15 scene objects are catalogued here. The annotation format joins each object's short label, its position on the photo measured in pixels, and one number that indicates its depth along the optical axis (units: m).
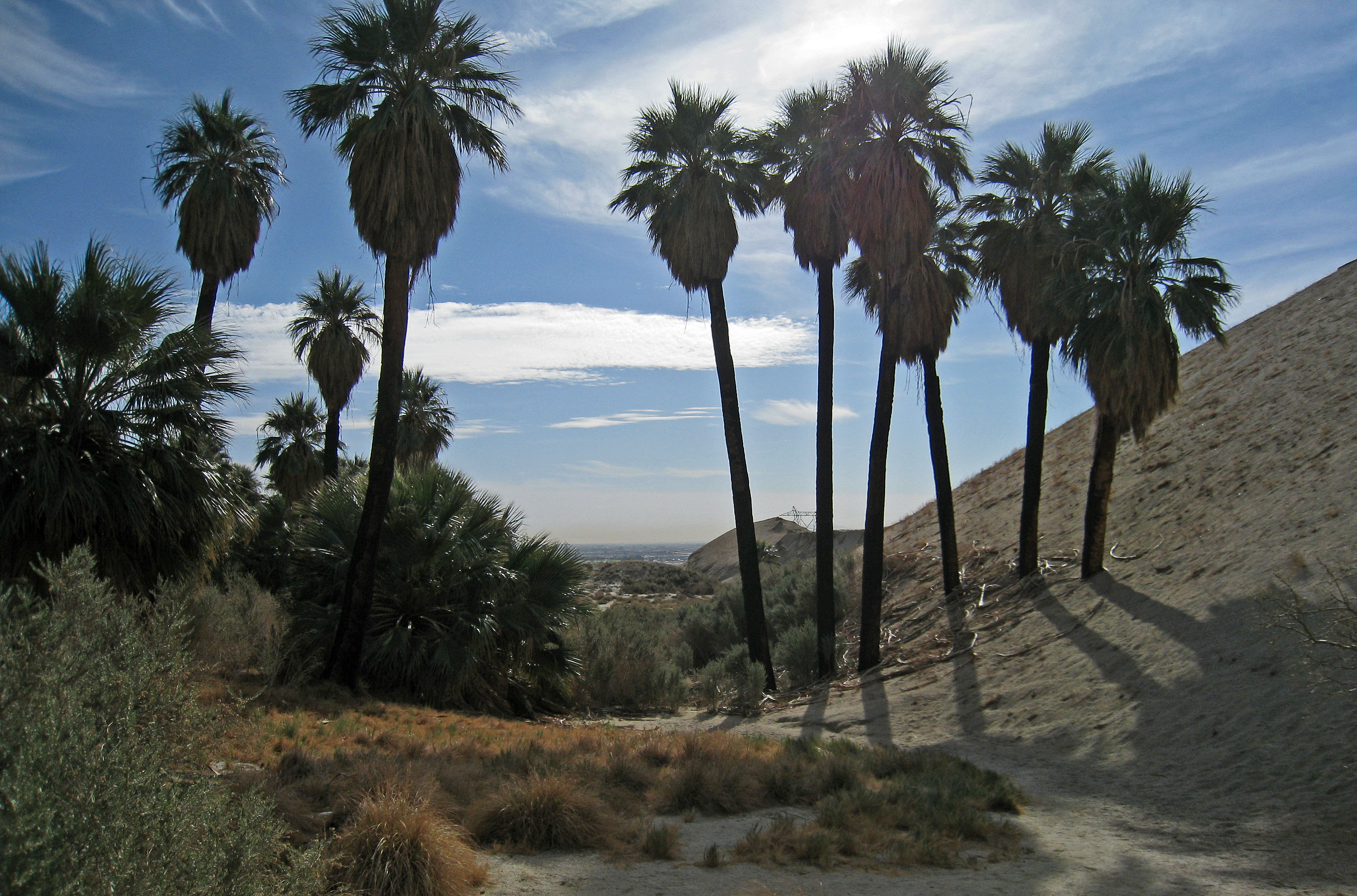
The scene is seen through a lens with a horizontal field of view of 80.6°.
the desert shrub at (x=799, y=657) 19.56
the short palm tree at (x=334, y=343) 26.11
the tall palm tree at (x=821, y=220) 18.97
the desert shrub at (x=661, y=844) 6.11
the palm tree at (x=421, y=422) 30.91
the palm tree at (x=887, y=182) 17.73
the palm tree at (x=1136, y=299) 15.51
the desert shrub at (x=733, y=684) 17.31
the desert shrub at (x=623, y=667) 17.77
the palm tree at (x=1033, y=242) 19.16
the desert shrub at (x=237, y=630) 11.95
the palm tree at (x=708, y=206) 19.30
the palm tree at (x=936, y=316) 19.69
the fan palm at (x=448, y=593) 13.79
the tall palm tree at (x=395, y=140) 14.13
